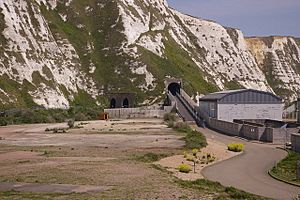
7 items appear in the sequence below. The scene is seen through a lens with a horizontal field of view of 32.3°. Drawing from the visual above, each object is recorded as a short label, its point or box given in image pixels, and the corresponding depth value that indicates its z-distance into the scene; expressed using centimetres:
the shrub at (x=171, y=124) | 7152
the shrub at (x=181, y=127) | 6467
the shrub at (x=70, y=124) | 7262
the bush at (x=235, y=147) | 4697
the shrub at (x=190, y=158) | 3790
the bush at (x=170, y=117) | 8202
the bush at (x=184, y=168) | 3209
